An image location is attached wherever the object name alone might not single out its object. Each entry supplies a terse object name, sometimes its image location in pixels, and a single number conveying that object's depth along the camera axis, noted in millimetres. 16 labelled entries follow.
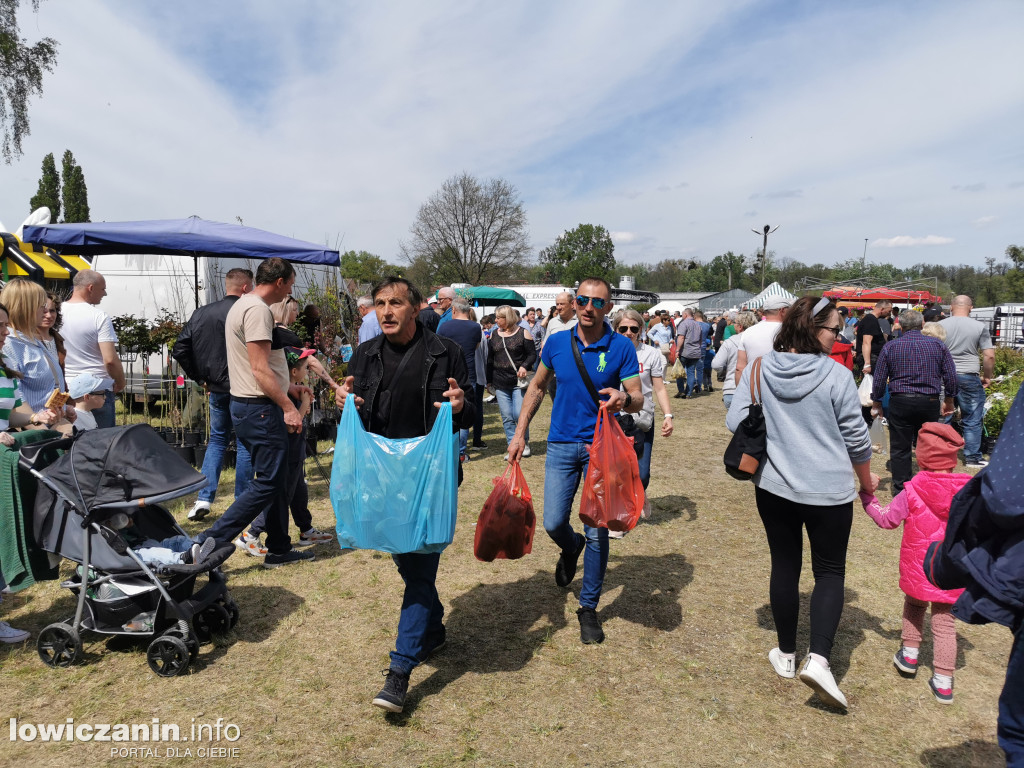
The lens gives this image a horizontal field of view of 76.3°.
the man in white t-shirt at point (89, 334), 5152
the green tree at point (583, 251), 89188
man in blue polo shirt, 3730
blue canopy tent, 6914
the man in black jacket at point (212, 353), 5242
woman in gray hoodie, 3006
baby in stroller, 3463
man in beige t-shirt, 4039
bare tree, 59312
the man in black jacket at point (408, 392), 3043
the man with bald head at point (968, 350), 7371
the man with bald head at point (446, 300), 9159
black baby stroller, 3359
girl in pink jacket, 3205
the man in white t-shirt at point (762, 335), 5070
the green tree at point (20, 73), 18672
